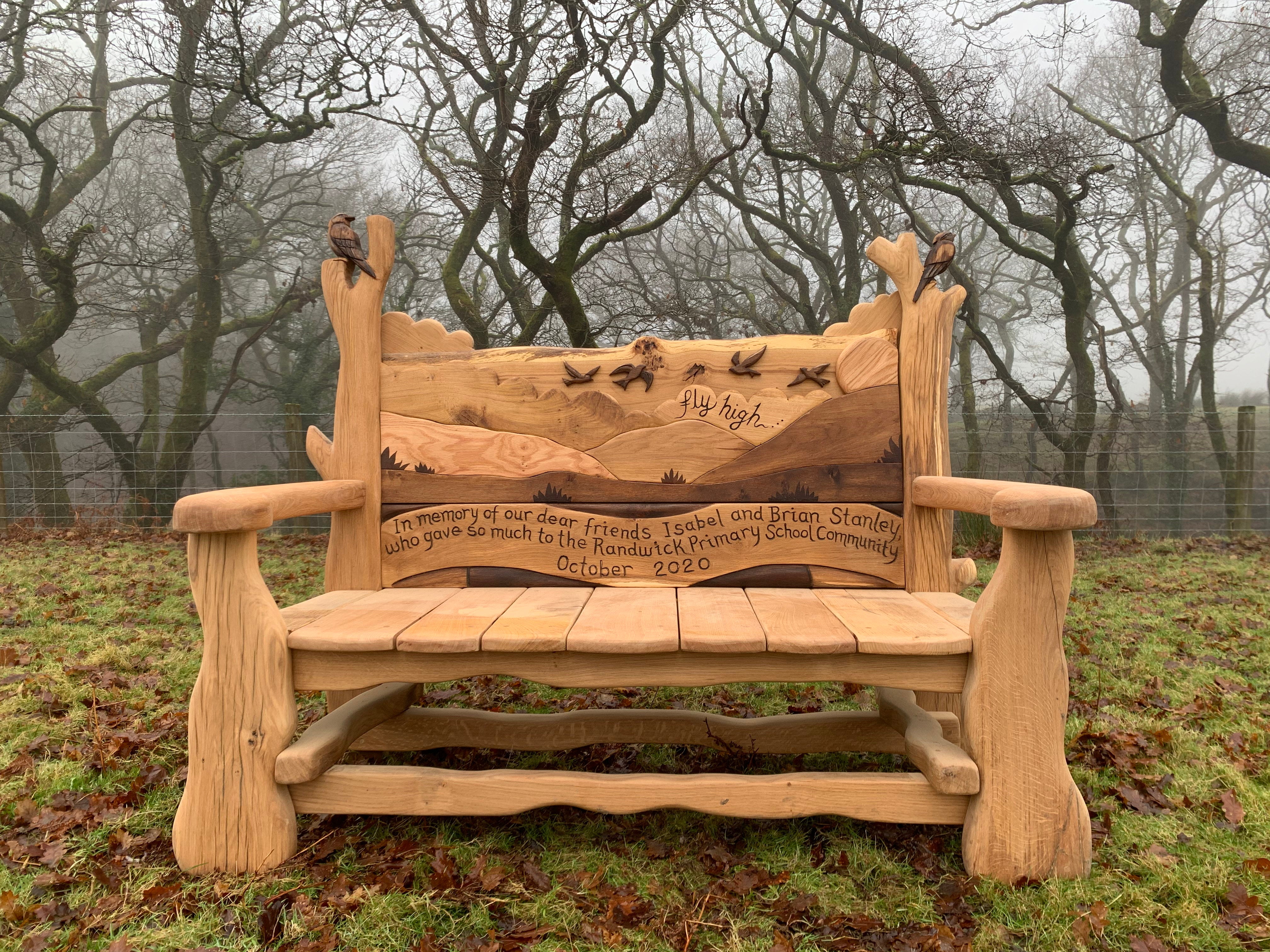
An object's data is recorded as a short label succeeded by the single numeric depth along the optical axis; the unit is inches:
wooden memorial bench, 73.0
